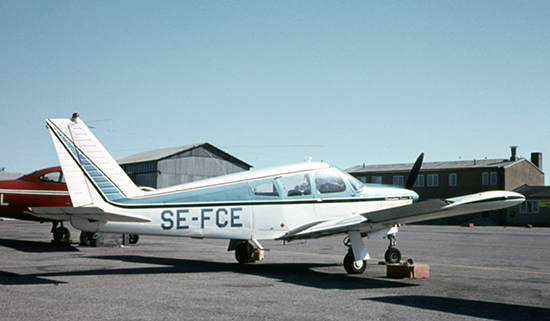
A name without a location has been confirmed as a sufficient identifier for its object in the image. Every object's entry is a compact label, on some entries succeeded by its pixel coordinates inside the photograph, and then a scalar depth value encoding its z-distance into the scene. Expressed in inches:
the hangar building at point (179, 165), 2299.5
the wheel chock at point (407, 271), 437.4
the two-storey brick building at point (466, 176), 2635.3
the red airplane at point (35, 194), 748.0
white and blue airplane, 432.5
